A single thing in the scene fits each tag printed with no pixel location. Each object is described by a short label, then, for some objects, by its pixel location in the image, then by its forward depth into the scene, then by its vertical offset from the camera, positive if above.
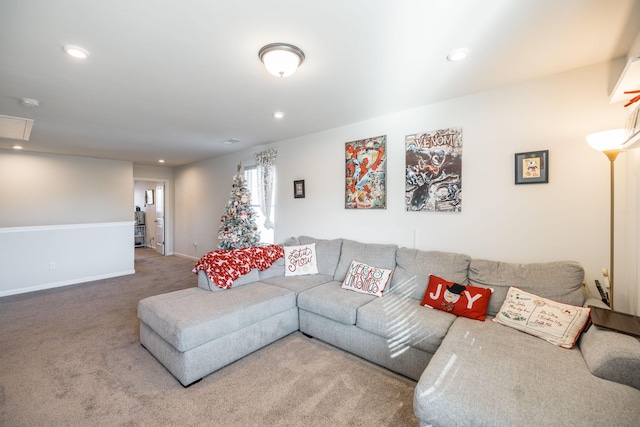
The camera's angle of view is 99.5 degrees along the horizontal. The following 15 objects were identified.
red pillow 2.20 -0.76
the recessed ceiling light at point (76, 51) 1.87 +1.14
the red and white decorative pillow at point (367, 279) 2.82 -0.74
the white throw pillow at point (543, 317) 1.76 -0.76
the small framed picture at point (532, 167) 2.37 +0.38
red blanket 2.86 -0.59
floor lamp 1.83 +0.44
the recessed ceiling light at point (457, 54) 1.95 +1.15
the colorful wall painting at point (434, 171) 2.82 +0.43
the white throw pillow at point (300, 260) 3.50 -0.65
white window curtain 4.72 +0.57
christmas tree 4.49 -0.19
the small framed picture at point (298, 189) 4.27 +0.35
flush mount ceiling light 1.89 +1.10
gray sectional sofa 1.26 -0.87
